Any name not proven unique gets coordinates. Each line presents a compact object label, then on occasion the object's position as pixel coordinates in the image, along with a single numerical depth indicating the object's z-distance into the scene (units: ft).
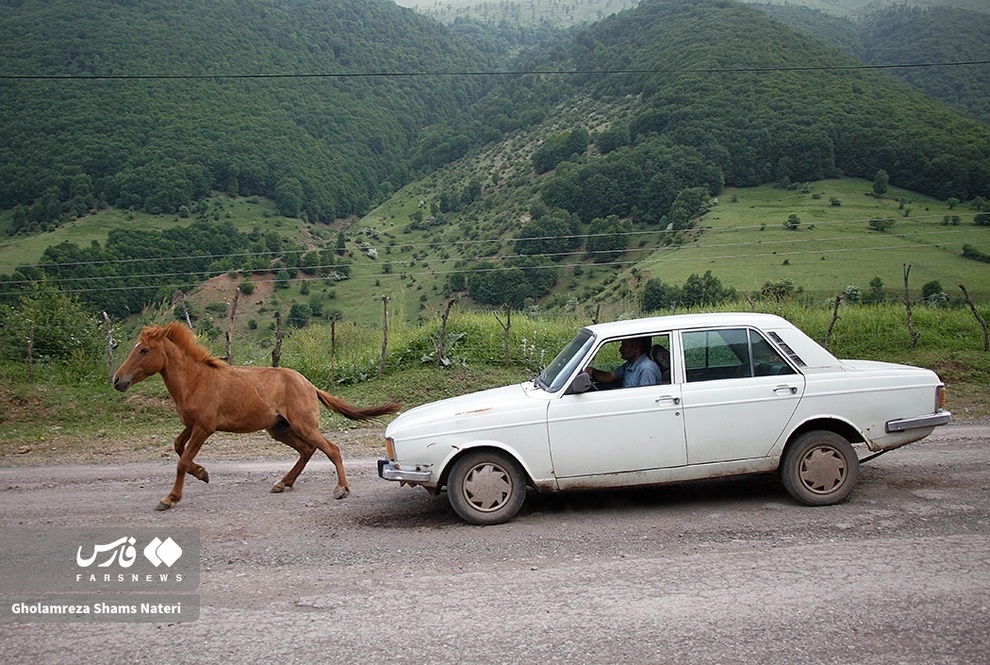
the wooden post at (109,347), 51.99
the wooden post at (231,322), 53.61
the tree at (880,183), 217.97
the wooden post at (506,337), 55.52
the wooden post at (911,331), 55.83
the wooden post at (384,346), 54.29
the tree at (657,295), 130.72
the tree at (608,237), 195.42
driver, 23.50
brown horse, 27.12
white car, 22.66
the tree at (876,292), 98.48
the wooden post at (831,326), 56.57
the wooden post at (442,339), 54.95
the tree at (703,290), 127.44
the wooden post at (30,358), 53.47
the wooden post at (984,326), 54.81
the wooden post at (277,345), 51.39
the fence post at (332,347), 53.83
